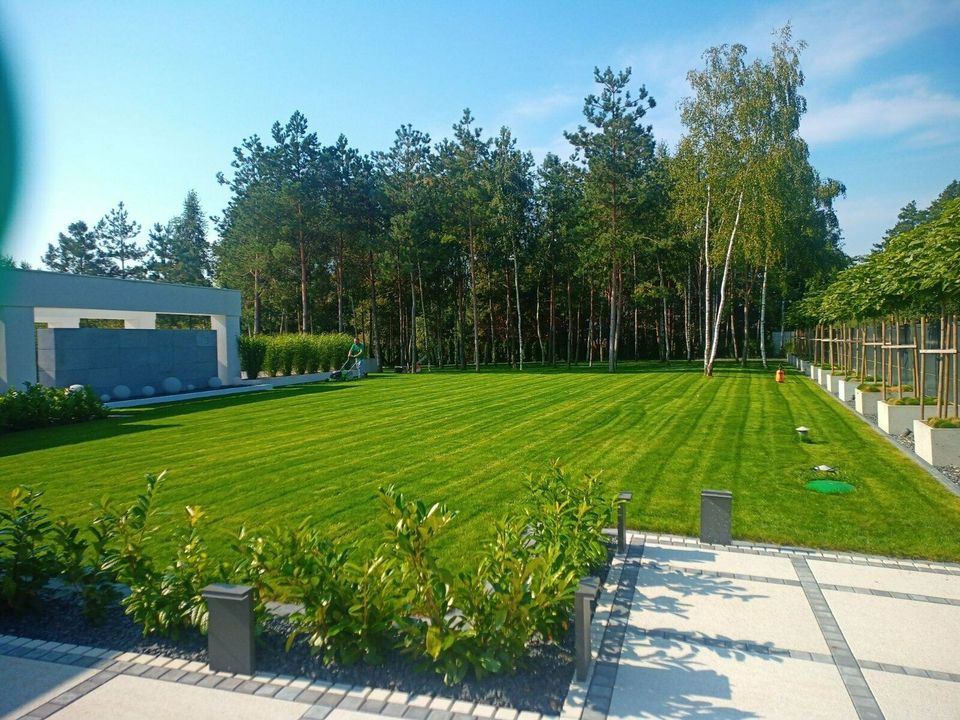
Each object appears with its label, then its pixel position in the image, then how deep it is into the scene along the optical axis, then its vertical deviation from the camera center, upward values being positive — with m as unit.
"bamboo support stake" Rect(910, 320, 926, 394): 11.68 -0.51
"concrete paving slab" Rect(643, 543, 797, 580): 5.30 -1.86
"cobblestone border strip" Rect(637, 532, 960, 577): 5.41 -1.86
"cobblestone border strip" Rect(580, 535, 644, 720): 3.37 -1.86
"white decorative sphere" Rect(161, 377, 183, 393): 20.05 -1.28
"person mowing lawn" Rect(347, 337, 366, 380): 27.39 -0.86
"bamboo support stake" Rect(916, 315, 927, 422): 11.16 -0.06
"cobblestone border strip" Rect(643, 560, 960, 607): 4.75 -1.86
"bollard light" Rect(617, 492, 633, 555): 5.64 -1.55
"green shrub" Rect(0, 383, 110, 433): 13.06 -1.31
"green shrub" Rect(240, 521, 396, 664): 3.79 -1.52
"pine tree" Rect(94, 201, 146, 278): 56.03 +8.96
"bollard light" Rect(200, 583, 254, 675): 3.73 -1.63
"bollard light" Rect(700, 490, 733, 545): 5.92 -1.60
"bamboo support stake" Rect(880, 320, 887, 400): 13.37 -0.52
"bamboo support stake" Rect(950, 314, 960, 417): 9.73 -0.78
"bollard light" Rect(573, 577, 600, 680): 3.59 -1.55
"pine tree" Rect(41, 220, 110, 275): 54.56 +7.60
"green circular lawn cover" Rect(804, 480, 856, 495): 7.71 -1.76
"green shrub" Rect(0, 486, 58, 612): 4.53 -1.52
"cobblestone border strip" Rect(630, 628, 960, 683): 3.70 -1.86
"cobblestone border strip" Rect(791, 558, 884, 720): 3.34 -1.87
